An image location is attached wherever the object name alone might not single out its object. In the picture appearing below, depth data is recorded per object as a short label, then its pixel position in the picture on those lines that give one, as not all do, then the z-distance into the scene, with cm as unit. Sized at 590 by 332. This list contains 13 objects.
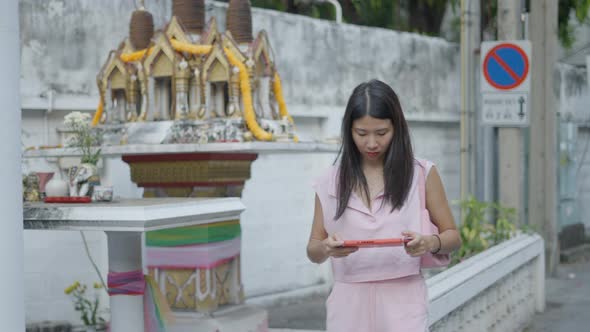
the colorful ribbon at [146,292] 510
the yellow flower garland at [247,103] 625
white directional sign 947
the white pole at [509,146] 1002
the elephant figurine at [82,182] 520
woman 335
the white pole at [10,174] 363
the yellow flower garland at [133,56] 678
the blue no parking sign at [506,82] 942
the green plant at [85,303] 788
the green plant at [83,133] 544
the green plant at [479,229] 851
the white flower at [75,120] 544
